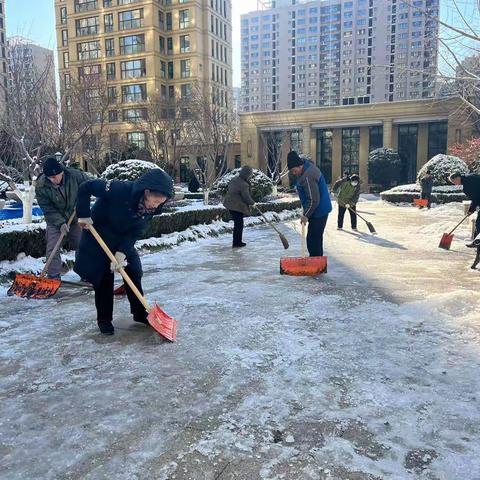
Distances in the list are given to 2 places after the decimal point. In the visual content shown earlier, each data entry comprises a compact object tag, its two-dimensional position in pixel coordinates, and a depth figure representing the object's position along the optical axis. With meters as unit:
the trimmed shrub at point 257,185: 16.39
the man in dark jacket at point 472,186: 6.96
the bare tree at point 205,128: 21.45
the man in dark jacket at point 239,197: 8.50
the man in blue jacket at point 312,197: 6.30
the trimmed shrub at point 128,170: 12.86
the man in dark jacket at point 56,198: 5.47
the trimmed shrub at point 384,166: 32.19
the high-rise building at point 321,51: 91.38
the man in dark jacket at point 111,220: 3.60
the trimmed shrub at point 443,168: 22.30
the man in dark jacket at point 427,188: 18.10
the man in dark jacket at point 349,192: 11.17
